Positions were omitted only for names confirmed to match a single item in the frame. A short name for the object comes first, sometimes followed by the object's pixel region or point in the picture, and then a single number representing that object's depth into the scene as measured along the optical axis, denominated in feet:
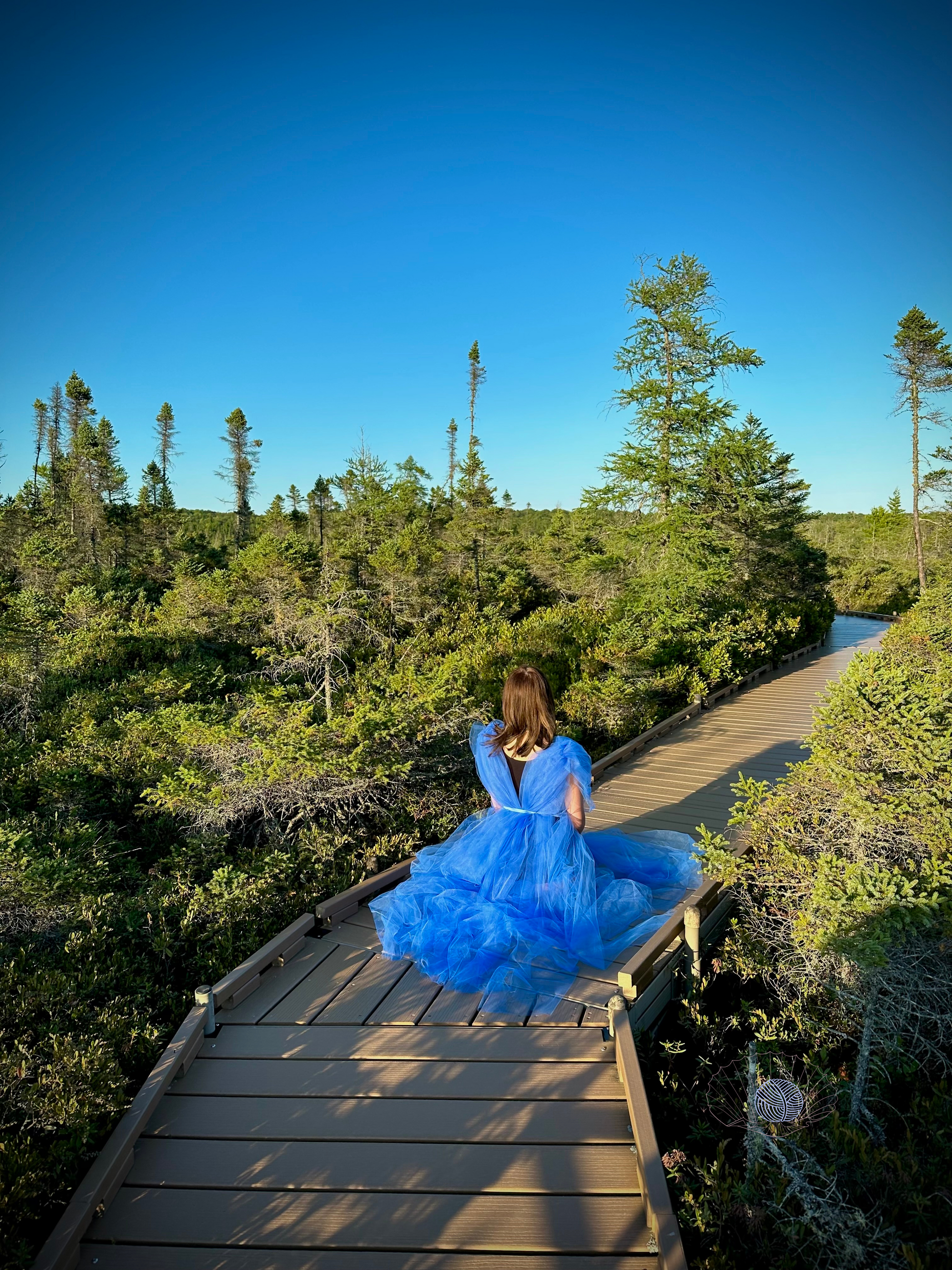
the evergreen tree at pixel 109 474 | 98.84
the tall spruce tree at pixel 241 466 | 144.56
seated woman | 12.23
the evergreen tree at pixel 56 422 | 147.23
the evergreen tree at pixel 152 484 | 130.82
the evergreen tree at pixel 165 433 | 140.97
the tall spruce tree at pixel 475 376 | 122.52
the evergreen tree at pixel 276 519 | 102.11
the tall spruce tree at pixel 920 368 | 78.43
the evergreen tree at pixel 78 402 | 122.01
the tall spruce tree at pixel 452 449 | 133.90
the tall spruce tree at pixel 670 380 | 40.98
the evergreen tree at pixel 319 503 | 130.00
